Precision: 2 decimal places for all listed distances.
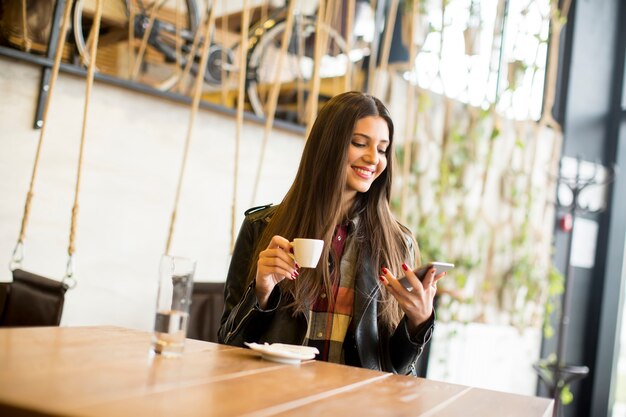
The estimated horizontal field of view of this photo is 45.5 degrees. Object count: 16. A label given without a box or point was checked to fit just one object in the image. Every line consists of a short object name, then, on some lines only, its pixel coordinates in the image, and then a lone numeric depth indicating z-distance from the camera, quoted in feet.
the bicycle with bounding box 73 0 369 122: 10.23
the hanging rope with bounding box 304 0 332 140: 9.14
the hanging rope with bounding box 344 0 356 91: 9.83
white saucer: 4.74
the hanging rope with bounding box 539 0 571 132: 14.37
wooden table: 2.93
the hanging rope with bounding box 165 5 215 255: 8.31
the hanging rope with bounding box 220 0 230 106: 10.37
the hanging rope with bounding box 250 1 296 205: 8.96
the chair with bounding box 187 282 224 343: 8.21
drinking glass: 4.20
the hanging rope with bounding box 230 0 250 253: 8.53
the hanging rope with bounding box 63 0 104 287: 7.06
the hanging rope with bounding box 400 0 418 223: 10.63
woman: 6.13
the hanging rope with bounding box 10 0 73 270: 6.99
